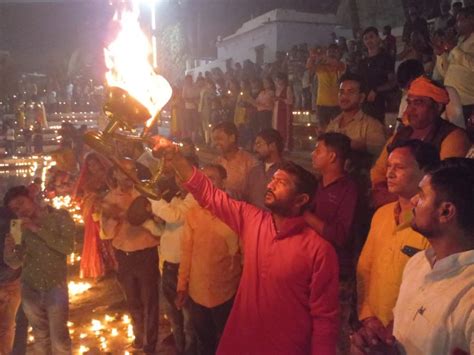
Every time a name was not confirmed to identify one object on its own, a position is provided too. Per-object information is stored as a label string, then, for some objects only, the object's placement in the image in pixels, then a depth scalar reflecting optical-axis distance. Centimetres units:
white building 2377
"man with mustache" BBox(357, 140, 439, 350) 325
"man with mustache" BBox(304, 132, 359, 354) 396
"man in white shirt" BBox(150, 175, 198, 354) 506
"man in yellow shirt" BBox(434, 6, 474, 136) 632
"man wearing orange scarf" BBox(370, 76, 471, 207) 411
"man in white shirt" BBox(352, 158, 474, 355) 212
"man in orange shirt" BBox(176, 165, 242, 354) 468
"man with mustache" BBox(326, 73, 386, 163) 516
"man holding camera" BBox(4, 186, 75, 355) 478
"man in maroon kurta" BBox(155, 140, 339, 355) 321
